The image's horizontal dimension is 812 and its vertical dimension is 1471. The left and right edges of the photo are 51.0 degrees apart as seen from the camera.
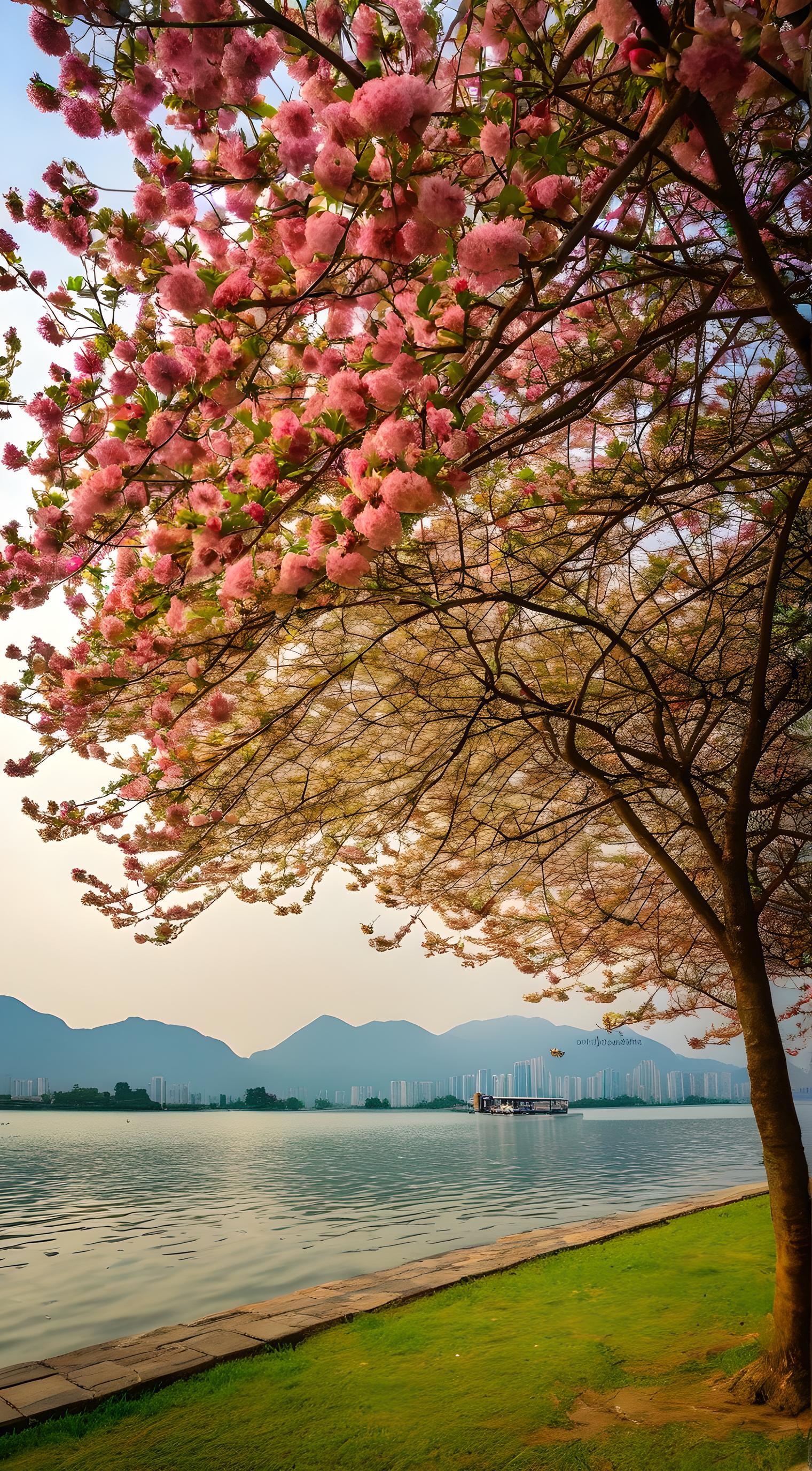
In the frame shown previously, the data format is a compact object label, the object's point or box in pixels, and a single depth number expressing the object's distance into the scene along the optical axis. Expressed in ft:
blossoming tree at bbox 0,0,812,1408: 6.36
